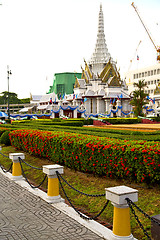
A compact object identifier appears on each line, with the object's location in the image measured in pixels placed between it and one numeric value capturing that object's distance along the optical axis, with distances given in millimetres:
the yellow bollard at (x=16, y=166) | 9142
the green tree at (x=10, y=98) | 110512
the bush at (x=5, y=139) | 16686
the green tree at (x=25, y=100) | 126562
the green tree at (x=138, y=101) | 41731
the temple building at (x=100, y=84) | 60562
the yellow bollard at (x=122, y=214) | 4344
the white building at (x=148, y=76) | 84750
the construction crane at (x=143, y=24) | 99381
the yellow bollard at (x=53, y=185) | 6629
